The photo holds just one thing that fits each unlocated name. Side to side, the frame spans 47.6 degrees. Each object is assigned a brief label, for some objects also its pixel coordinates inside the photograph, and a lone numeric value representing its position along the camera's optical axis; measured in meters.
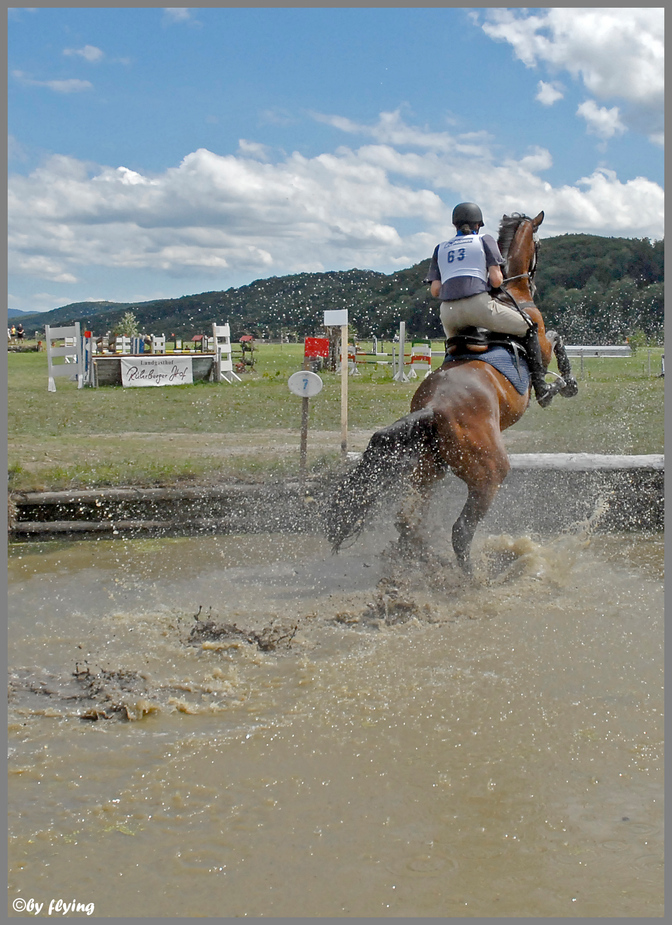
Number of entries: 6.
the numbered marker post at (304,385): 7.02
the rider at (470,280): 4.98
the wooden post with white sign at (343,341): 8.04
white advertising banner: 19.77
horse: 4.80
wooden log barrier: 6.24
